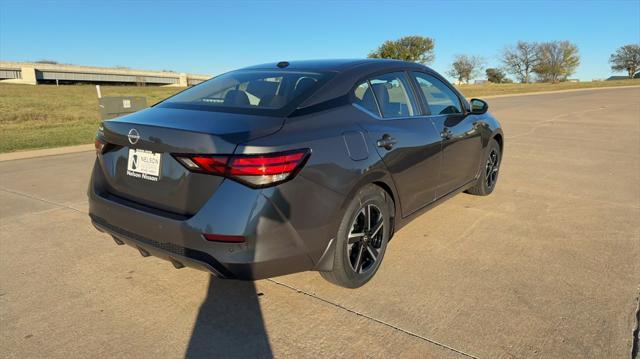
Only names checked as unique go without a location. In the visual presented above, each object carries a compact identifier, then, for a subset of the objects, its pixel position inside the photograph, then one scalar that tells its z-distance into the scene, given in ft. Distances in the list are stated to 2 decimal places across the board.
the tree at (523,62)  291.79
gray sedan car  8.07
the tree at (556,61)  286.25
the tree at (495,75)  310.70
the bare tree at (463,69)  297.94
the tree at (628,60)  284.20
